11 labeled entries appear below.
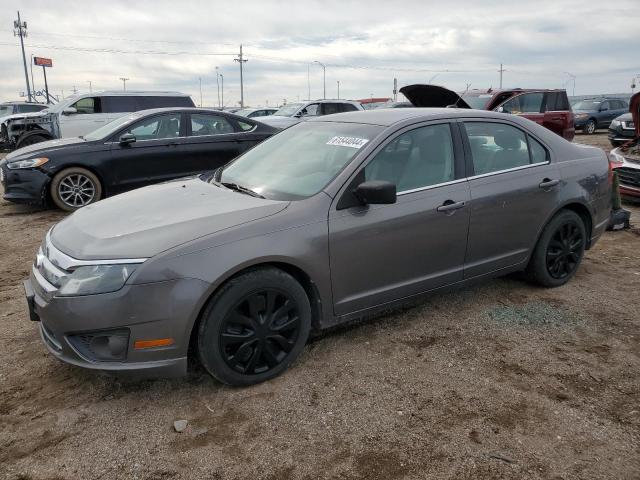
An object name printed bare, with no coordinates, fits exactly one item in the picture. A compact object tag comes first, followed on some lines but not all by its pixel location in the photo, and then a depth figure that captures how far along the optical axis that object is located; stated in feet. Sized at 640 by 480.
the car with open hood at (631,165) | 25.49
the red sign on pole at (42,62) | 165.89
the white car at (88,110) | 39.91
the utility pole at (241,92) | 212.43
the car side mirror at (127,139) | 24.66
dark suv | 75.56
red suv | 40.78
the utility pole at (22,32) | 144.53
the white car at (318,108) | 49.78
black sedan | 23.93
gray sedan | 8.66
